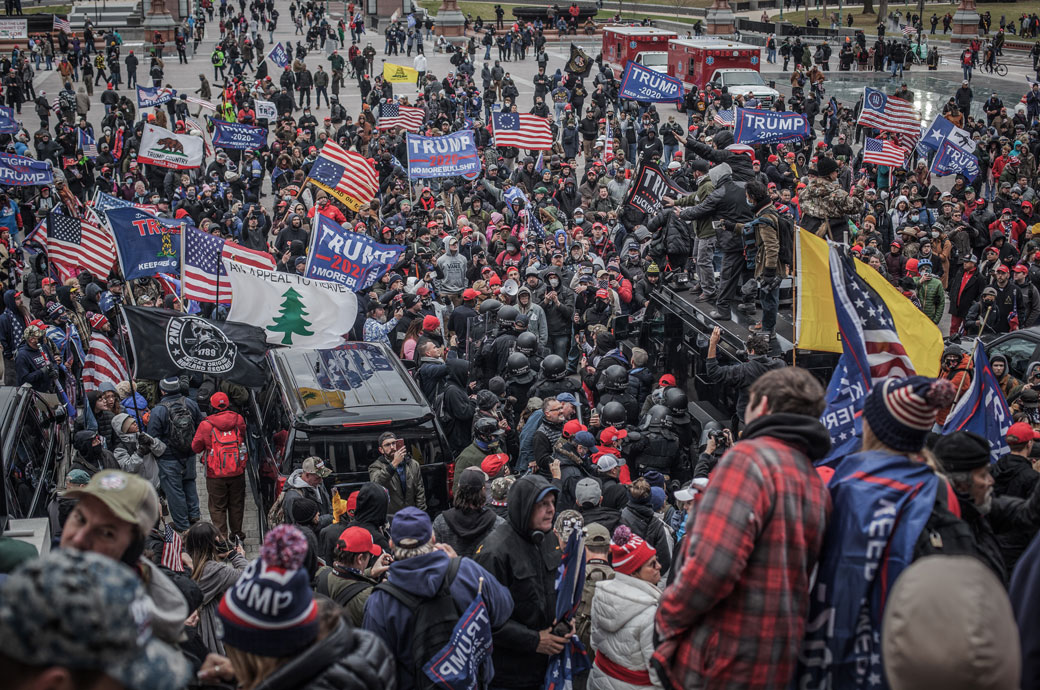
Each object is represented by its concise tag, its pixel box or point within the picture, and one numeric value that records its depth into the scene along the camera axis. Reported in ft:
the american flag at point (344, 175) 54.90
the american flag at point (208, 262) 40.09
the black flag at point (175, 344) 34.19
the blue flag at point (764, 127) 68.59
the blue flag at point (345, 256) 42.63
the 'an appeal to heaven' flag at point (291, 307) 37.22
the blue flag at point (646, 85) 84.89
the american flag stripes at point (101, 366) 37.60
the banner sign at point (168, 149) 69.21
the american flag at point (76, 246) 46.55
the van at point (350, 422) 30.40
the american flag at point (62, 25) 148.77
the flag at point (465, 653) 15.75
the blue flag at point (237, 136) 74.69
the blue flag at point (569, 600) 17.75
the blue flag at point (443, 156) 64.28
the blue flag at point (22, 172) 60.39
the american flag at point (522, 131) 73.26
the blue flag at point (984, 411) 24.31
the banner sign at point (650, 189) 49.42
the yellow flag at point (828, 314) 22.71
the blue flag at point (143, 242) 44.16
